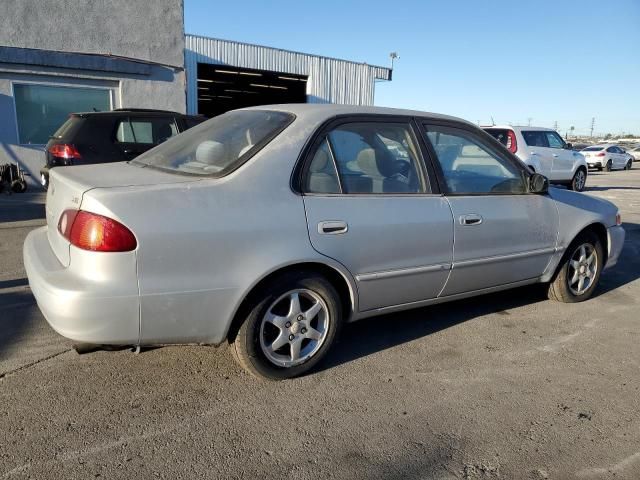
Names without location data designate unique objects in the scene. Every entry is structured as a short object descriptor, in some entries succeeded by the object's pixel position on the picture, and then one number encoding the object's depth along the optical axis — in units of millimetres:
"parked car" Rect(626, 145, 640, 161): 36594
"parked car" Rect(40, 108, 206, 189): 7684
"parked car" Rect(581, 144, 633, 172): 26141
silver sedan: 2525
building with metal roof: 10820
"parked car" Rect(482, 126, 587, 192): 12648
